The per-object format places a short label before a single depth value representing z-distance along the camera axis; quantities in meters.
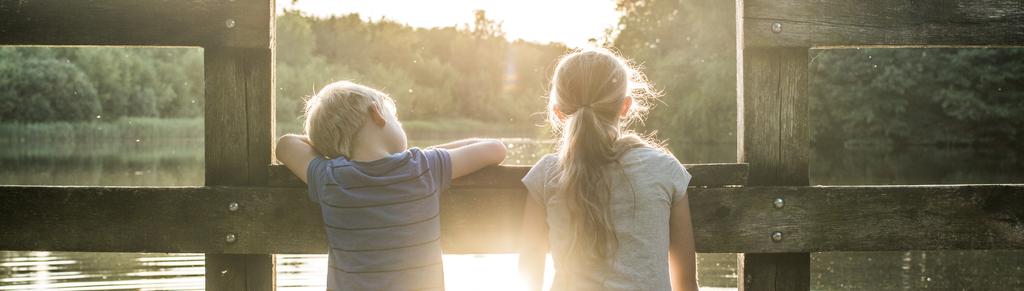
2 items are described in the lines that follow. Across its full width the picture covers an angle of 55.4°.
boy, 2.78
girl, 2.71
